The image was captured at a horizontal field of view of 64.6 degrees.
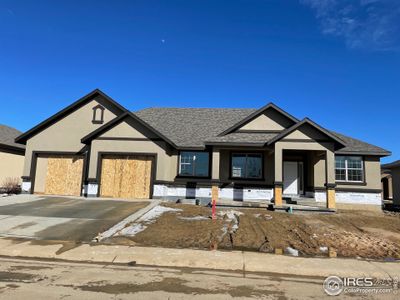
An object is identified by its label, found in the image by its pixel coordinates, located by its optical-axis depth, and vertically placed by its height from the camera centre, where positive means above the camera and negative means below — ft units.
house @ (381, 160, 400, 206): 79.14 +4.32
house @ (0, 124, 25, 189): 76.63 +5.78
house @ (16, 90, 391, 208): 60.34 +5.33
